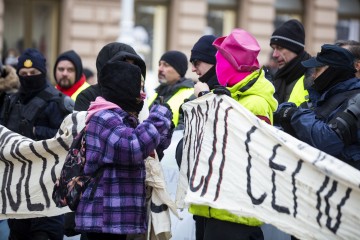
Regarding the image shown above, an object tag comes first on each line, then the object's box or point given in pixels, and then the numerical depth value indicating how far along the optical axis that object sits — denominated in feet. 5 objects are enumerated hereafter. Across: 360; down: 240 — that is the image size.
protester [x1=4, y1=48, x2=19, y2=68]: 74.98
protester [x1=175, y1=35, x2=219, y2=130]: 32.43
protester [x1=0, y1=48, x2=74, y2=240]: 36.90
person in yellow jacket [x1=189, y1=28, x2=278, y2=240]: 26.55
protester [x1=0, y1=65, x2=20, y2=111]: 42.98
